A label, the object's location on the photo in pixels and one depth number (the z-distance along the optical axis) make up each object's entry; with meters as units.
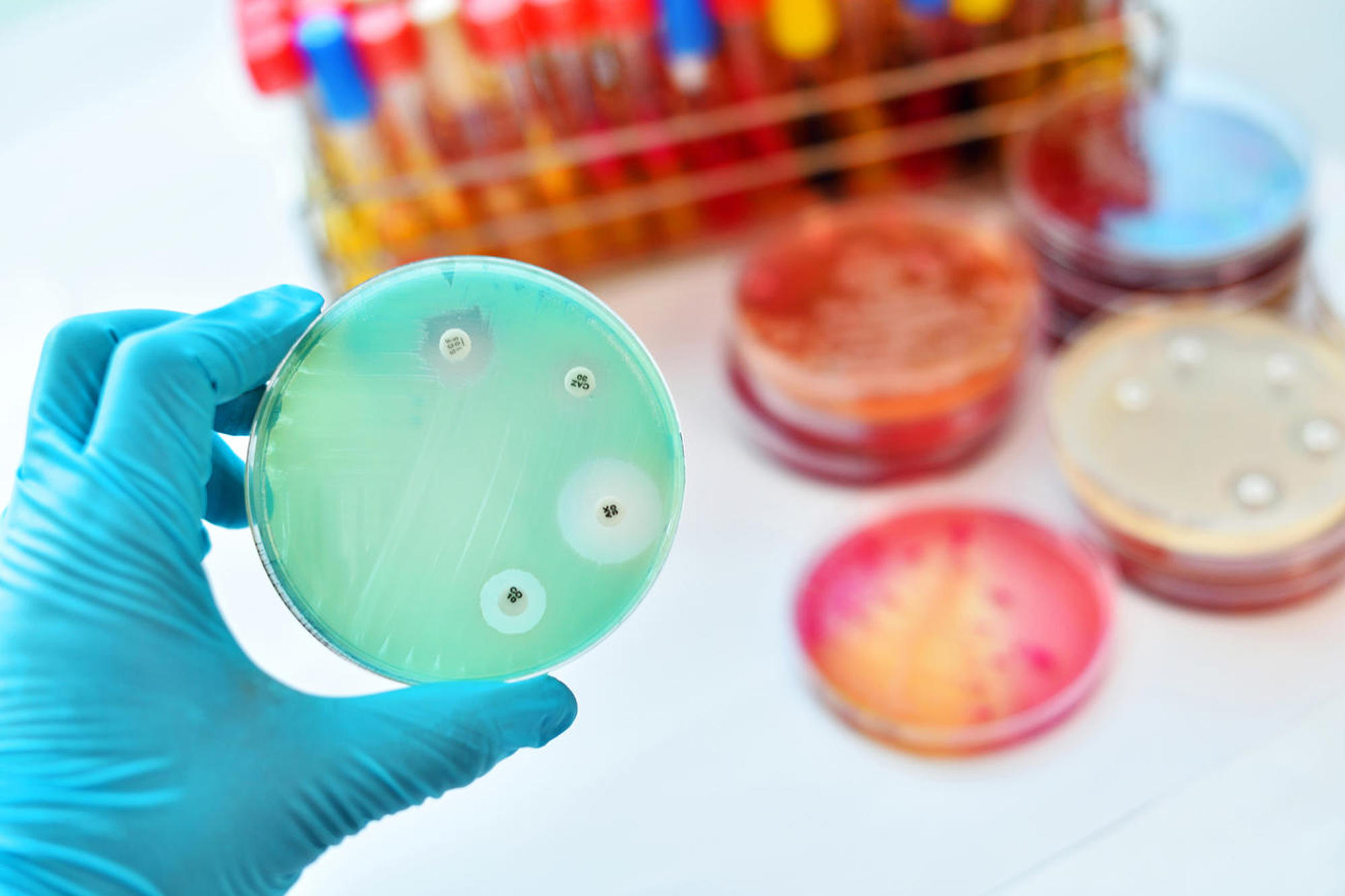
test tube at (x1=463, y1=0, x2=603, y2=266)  0.59
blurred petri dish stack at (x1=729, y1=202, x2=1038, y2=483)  0.59
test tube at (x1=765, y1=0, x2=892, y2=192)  0.62
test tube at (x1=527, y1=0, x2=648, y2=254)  0.60
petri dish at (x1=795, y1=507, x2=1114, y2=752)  0.53
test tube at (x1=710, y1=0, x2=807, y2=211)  0.61
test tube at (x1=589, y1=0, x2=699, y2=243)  0.61
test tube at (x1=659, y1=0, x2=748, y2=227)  0.61
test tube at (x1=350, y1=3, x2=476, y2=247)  0.59
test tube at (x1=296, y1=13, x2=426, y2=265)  0.58
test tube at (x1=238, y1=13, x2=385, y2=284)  0.58
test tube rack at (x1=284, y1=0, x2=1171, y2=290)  0.63
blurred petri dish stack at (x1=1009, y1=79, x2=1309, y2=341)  0.61
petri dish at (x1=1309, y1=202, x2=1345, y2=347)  0.59
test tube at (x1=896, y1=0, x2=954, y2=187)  0.63
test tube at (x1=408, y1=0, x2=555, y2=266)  0.60
